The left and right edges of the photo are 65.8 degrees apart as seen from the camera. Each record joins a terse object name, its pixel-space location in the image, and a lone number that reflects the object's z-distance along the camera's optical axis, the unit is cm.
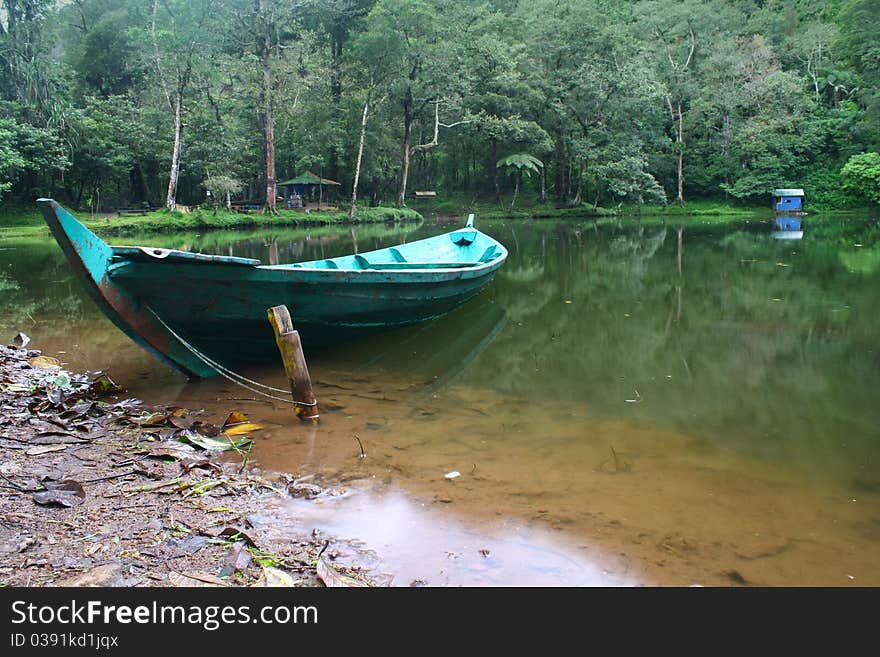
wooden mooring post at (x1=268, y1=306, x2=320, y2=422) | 527
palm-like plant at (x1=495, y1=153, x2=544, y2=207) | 3494
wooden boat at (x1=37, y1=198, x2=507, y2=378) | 543
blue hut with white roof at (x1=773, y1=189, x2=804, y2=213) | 3506
